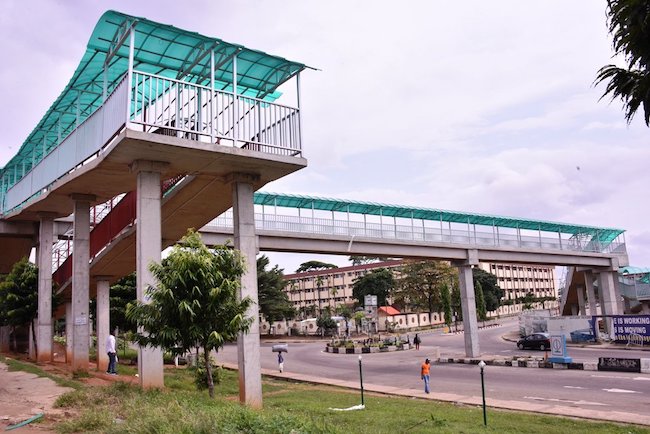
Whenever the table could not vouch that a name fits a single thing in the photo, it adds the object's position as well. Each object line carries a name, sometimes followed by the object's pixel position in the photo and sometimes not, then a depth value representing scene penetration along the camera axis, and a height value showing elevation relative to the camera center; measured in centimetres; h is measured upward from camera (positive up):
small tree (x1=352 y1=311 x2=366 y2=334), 6373 -257
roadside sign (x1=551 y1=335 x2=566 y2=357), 2714 -303
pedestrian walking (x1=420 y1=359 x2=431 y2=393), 1991 -296
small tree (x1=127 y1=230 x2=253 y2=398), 1175 +0
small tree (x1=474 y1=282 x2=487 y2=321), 7694 -220
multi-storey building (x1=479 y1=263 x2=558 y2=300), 12000 +161
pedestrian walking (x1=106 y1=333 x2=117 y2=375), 2051 -163
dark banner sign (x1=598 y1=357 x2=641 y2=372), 2392 -366
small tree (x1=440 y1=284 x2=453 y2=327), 7169 -143
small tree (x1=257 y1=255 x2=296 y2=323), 6938 +94
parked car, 3884 -396
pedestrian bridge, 2148 +346
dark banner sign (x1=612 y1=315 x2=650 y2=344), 3534 -306
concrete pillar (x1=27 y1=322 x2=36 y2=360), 2659 -152
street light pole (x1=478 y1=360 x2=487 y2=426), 1285 -301
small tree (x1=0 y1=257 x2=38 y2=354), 2470 +89
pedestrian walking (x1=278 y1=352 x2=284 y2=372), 2983 -330
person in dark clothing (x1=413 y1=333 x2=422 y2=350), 4281 -384
